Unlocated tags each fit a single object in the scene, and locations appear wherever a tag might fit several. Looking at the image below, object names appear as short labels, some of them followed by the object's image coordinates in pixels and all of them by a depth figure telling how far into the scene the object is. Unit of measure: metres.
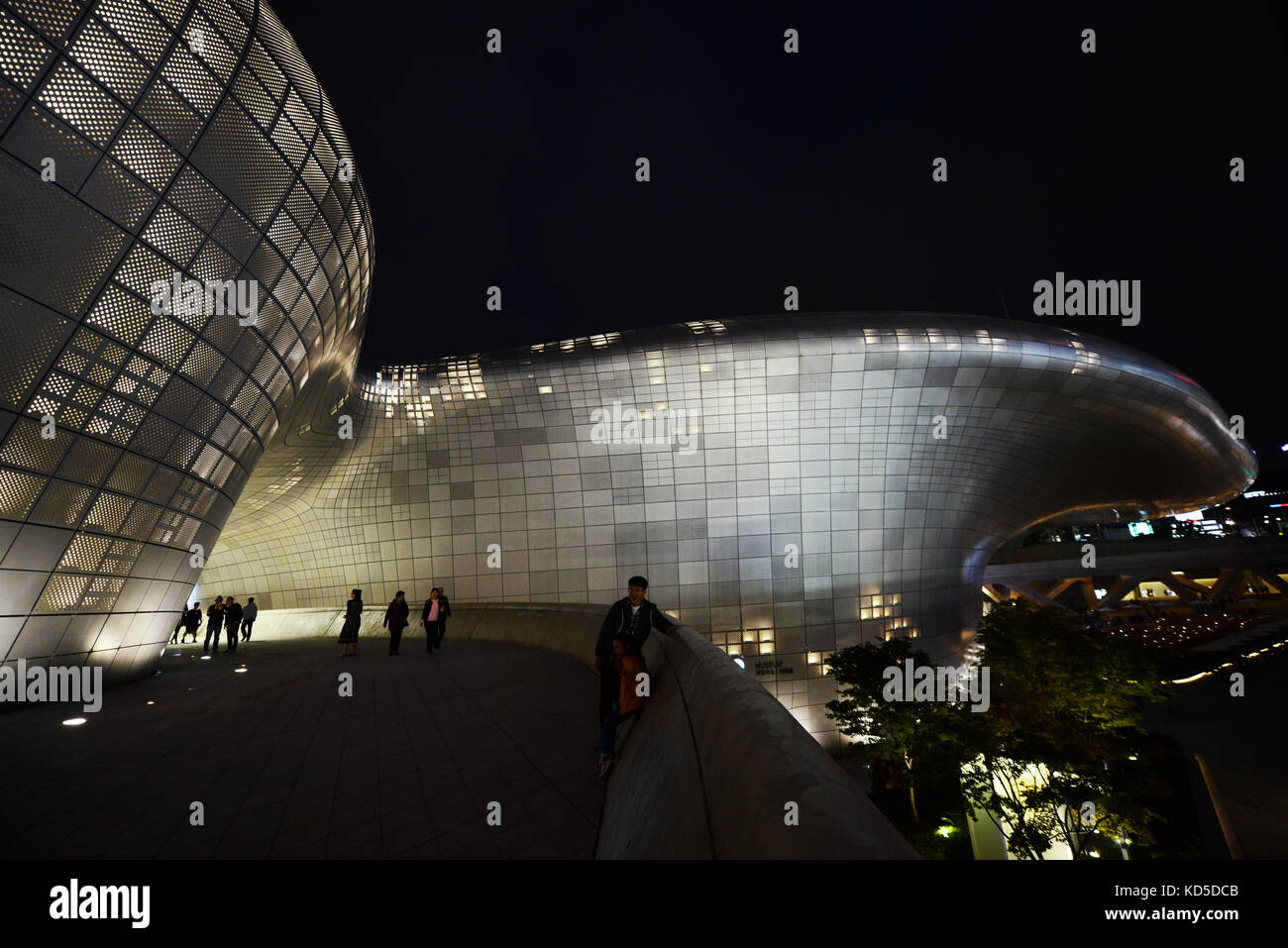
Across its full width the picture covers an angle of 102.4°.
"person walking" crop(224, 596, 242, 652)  15.27
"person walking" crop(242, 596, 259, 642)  18.59
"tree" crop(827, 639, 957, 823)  15.53
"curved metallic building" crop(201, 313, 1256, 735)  19.88
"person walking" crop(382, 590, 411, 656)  12.50
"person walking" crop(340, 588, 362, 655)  12.23
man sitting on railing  4.64
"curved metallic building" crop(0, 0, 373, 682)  6.98
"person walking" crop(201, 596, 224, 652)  15.00
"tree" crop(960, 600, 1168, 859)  11.81
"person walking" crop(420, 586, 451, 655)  12.66
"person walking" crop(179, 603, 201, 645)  18.89
